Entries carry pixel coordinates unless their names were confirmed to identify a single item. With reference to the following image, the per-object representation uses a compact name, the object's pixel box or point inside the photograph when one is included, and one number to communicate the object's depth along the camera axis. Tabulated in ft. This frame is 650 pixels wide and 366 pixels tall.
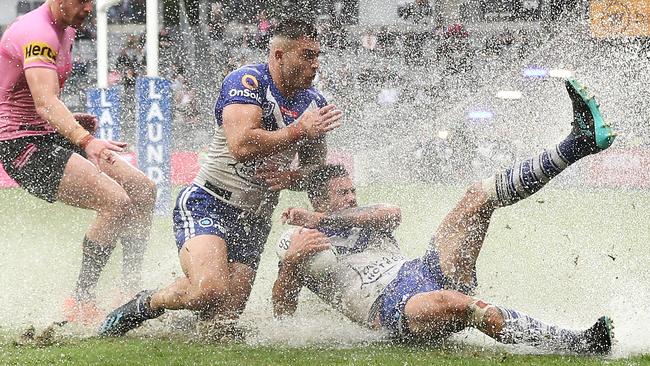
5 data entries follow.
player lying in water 29.17
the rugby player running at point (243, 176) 32.83
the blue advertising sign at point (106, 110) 85.92
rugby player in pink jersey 38.11
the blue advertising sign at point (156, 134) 82.12
